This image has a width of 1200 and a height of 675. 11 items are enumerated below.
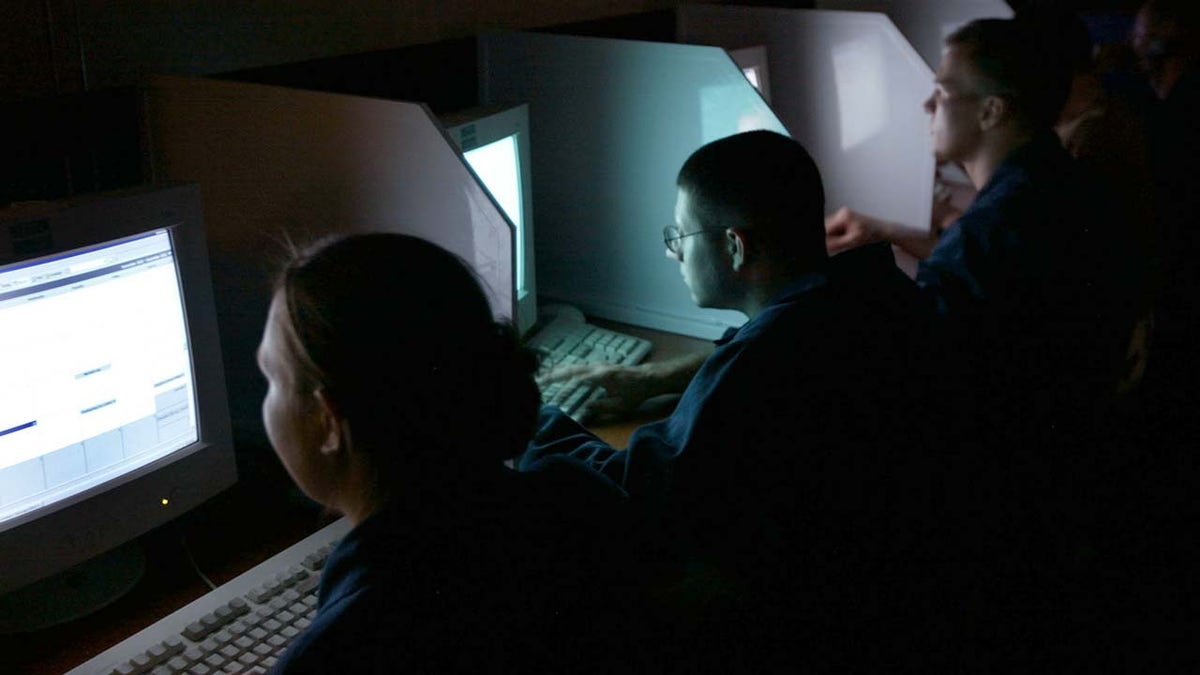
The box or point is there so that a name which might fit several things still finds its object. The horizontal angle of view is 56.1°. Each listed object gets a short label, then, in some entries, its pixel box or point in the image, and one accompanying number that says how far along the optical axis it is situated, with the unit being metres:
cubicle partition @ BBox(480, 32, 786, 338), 2.02
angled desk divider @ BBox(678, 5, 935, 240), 2.44
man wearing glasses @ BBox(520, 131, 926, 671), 1.34
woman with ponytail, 0.84
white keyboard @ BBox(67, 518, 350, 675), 1.10
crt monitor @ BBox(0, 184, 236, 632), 1.12
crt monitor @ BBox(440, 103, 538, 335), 1.74
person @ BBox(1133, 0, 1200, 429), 3.55
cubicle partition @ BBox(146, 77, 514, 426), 1.42
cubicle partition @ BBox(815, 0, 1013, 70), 3.08
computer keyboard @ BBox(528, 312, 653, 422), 1.82
